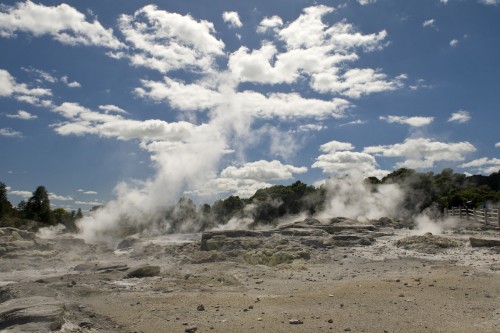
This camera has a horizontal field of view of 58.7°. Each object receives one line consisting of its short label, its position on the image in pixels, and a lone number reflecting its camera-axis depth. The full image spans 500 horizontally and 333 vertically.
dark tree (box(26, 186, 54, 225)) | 55.16
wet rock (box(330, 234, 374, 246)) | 22.97
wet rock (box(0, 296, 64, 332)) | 8.95
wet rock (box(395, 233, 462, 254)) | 19.88
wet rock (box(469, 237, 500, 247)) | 19.07
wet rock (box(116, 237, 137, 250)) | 32.22
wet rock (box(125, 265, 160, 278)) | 16.38
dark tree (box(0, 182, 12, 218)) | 52.89
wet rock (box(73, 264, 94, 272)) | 19.62
